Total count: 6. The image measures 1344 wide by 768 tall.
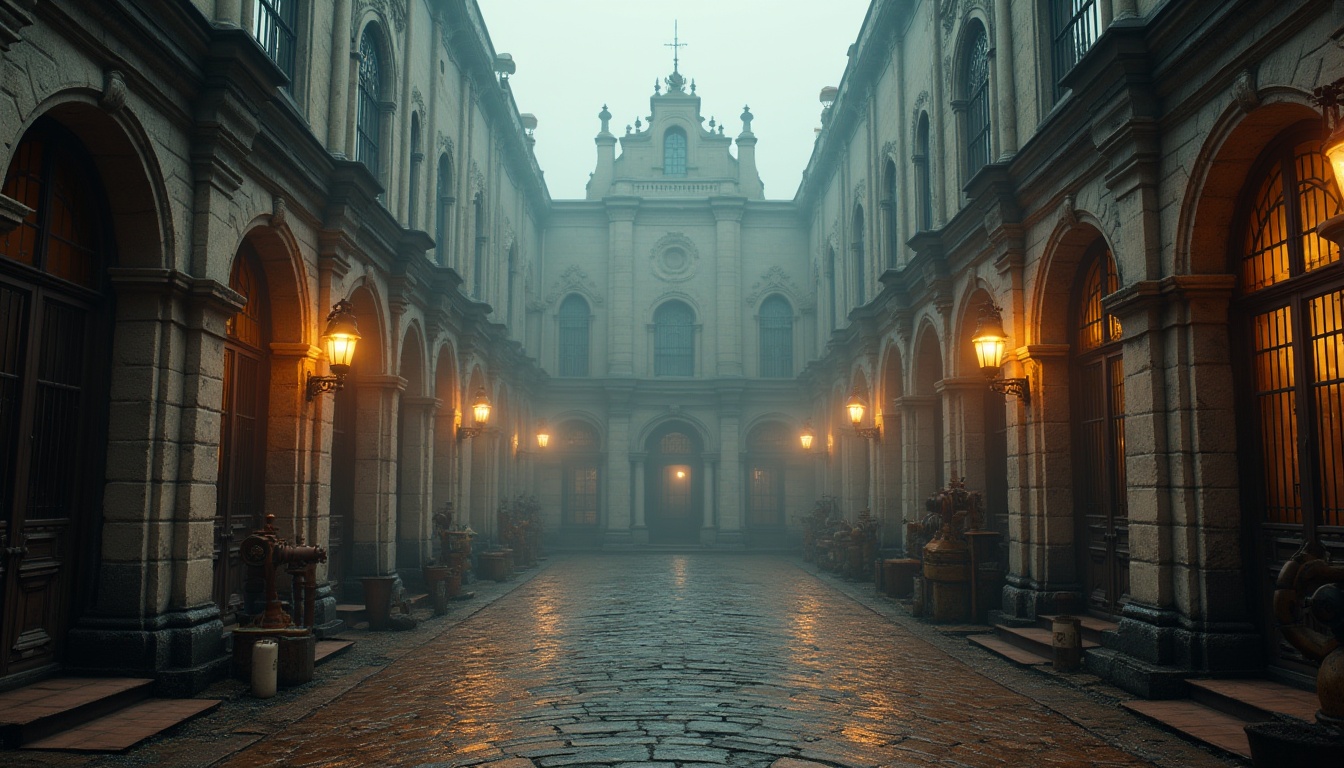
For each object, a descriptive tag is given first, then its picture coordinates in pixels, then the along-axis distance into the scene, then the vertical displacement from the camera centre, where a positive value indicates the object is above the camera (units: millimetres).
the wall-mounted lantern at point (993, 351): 12367 +1786
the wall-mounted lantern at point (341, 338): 11633 +1795
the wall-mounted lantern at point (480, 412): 20188 +1671
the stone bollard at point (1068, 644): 9797 -1373
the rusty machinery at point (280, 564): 9609 -648
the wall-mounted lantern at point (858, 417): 20562 +1631
